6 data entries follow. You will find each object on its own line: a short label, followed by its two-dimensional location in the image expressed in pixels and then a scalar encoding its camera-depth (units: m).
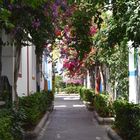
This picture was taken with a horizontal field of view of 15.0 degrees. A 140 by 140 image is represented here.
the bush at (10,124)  11.09
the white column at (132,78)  20.66
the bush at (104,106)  24.84
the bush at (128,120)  13.64
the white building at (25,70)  20.88
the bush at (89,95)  35.91
